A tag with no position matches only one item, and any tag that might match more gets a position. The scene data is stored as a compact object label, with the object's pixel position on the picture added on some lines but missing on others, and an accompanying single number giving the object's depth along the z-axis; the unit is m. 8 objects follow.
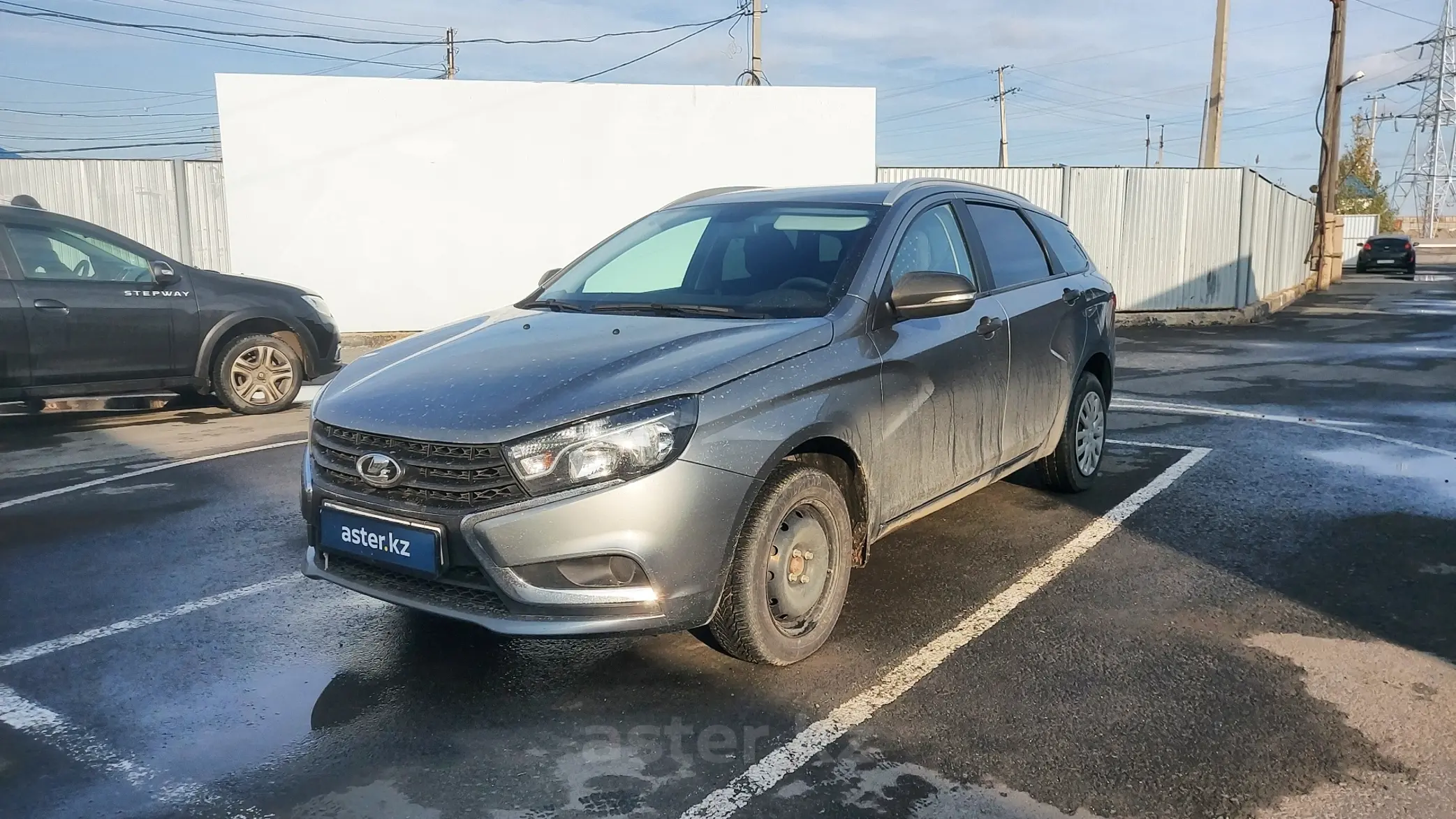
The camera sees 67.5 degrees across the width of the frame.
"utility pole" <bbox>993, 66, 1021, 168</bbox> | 65.94
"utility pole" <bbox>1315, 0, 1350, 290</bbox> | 27.53
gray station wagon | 3.36
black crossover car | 8.43
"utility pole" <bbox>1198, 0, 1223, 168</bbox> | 22.98
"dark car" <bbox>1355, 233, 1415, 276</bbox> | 38.22
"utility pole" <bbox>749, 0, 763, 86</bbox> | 30.41
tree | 73.62
